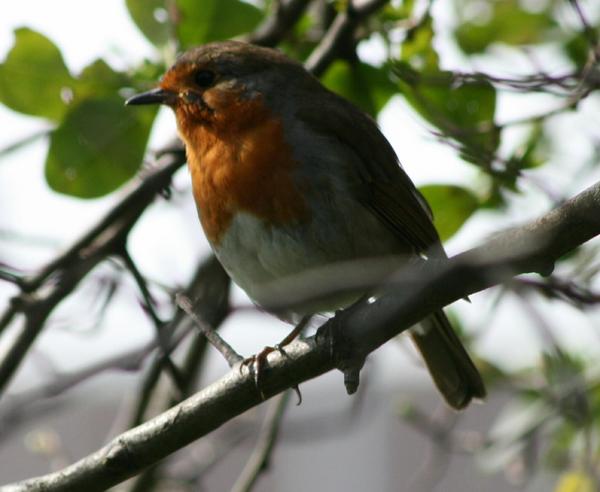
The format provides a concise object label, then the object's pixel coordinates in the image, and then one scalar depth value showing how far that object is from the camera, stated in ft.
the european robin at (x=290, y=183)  24.00
